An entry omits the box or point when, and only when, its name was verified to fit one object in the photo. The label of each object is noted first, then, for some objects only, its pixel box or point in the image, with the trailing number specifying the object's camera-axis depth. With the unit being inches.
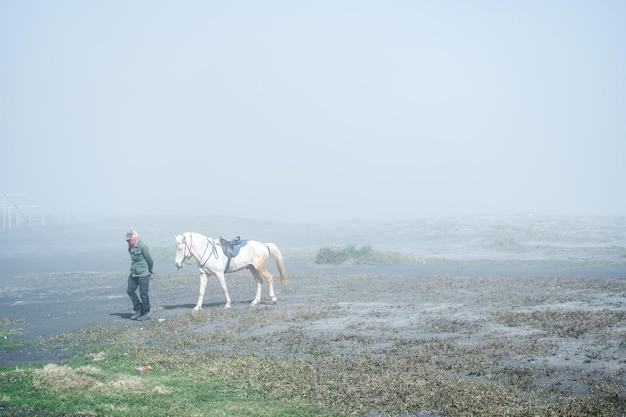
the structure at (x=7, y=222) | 3551.7
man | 730.8
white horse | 801.6
